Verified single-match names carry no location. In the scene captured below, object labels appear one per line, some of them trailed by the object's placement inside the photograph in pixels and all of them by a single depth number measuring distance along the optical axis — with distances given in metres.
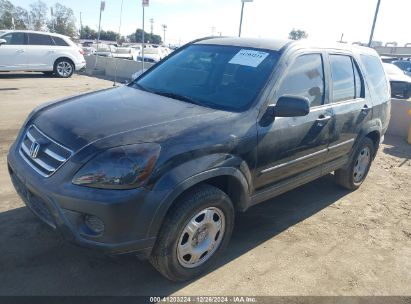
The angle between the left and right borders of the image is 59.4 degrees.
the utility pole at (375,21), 17.00
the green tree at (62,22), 63.56
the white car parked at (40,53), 13.19
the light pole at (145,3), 12.55
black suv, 2.39
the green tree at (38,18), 61.00
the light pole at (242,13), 13.50
